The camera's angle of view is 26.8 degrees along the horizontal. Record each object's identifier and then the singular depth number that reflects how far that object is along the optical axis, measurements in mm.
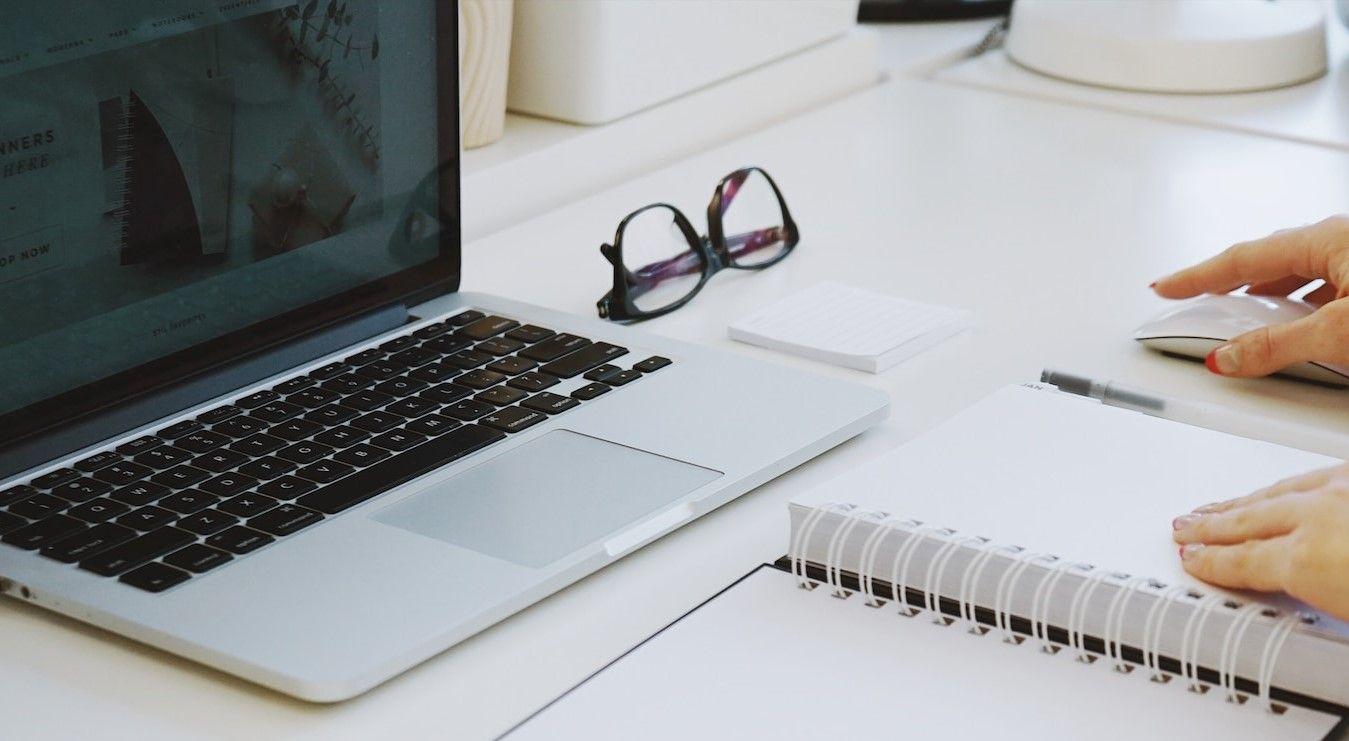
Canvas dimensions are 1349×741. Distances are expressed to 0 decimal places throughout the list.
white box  1524
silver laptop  1031
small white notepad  1264
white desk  1002
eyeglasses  1313
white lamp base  1685
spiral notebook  989
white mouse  1248
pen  1166
